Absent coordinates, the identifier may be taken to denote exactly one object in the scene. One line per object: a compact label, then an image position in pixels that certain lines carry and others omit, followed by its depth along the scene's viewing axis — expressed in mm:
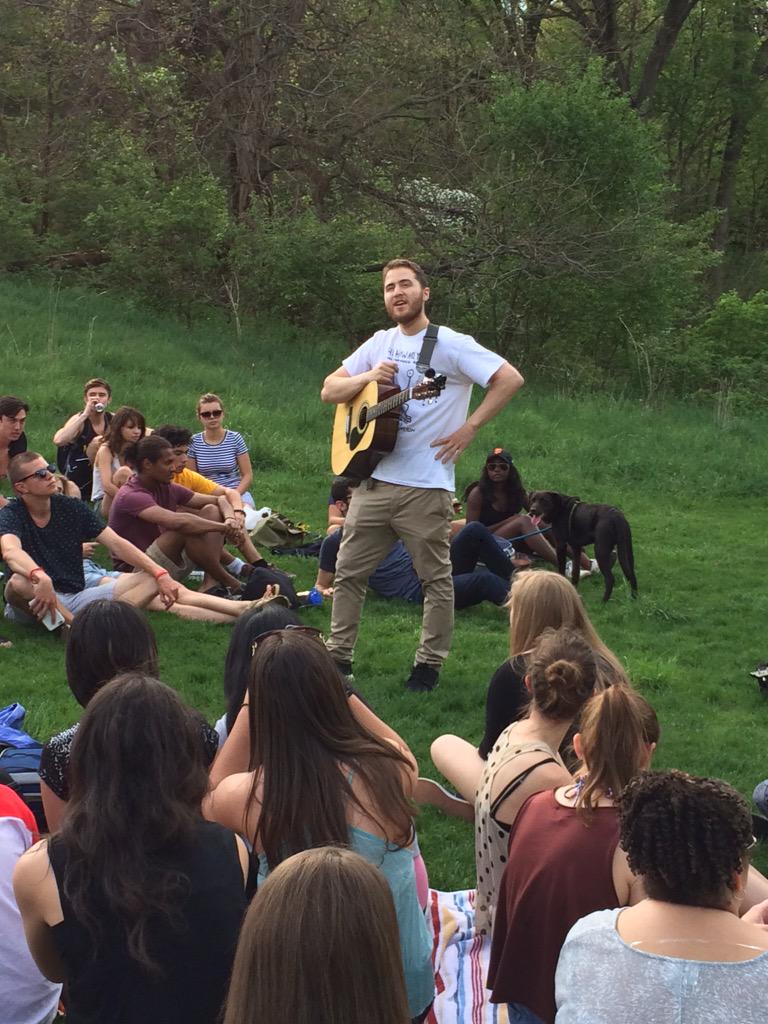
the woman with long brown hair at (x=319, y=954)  1719
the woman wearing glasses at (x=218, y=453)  8797
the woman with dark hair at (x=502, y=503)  8656
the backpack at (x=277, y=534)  8820
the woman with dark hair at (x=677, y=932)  2021
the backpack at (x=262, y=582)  7210
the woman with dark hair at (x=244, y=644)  3758
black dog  7981
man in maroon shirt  7148
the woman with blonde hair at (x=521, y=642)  4168
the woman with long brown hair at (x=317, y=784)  2740
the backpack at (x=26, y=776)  3898
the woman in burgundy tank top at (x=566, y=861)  2783
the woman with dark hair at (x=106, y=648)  3752
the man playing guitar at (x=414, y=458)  5574
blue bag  4523
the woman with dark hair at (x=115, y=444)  8016
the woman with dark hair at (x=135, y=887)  2305
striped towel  3422
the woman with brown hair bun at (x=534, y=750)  3240
